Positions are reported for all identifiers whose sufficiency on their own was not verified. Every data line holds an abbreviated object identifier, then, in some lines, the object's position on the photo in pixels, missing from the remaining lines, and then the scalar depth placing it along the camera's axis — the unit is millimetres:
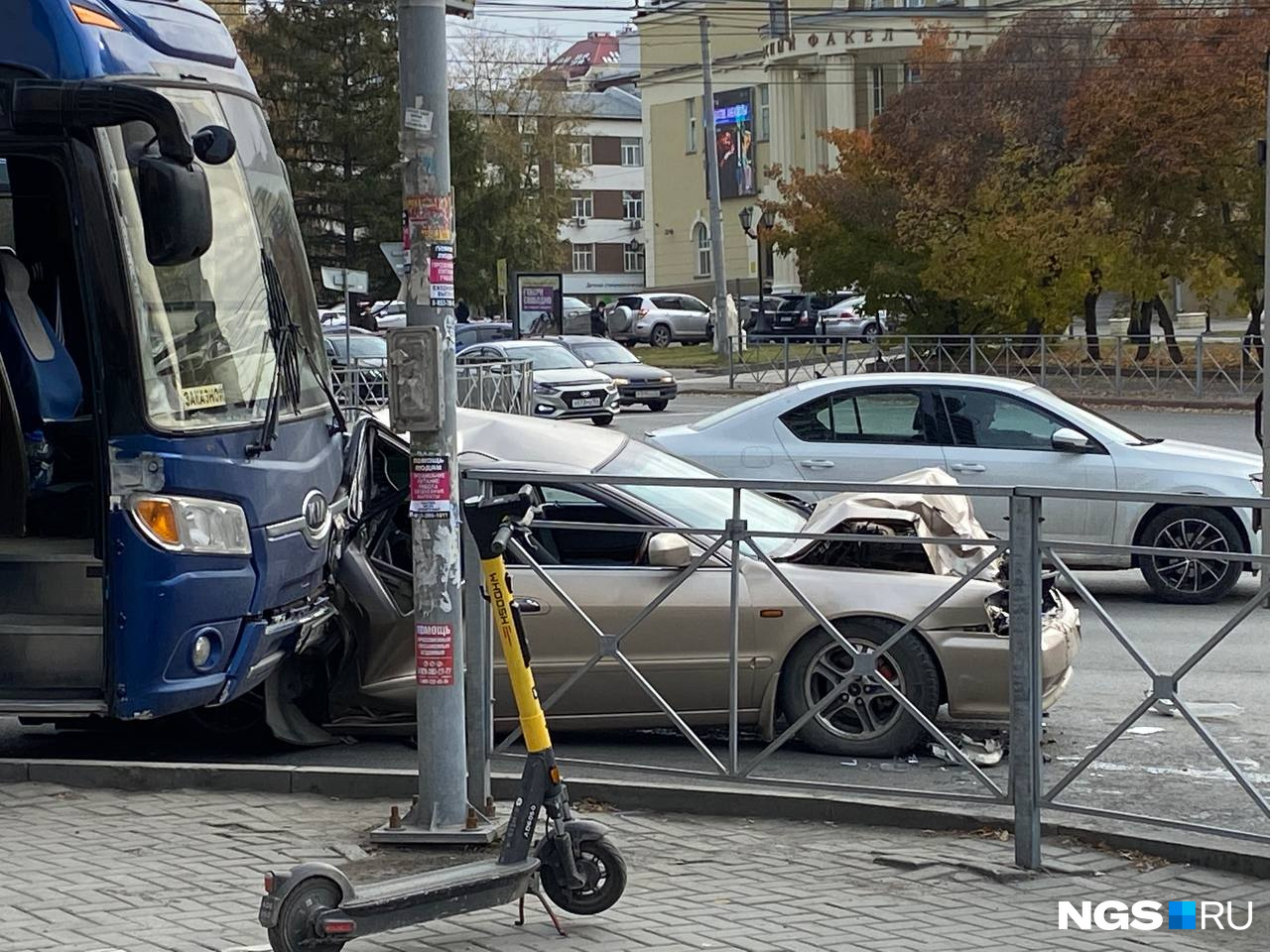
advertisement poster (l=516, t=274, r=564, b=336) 42656
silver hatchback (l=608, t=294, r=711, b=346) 61062
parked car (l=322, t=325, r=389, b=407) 22961
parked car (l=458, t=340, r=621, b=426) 29891
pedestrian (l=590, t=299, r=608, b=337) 59719
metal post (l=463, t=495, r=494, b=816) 6997
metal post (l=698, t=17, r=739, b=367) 49250
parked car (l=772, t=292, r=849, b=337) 56500
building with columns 68438
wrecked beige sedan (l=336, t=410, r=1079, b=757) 7906
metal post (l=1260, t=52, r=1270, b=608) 12134
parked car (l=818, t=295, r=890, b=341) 50750
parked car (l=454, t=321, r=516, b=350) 38562
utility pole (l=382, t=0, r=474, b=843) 6281
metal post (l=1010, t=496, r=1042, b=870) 6258
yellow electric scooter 5121
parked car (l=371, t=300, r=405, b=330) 54719
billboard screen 80375
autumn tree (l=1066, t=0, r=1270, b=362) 31672
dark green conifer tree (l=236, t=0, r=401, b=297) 51500
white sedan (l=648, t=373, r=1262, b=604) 12531
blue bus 7031
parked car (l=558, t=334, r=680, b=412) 33688
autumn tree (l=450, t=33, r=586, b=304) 58062
